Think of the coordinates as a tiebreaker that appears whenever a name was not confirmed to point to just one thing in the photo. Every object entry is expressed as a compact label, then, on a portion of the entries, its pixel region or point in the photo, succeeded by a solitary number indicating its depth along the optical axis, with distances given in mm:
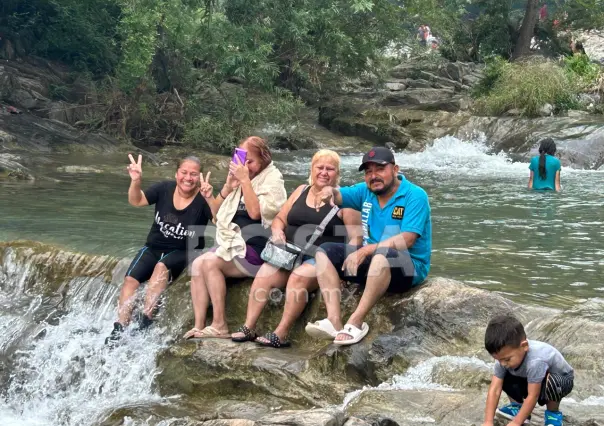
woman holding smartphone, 6723
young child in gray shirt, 4359
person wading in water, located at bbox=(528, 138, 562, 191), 13156
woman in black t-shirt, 7184
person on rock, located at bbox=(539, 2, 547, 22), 31992
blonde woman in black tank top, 6355
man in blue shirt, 6012
